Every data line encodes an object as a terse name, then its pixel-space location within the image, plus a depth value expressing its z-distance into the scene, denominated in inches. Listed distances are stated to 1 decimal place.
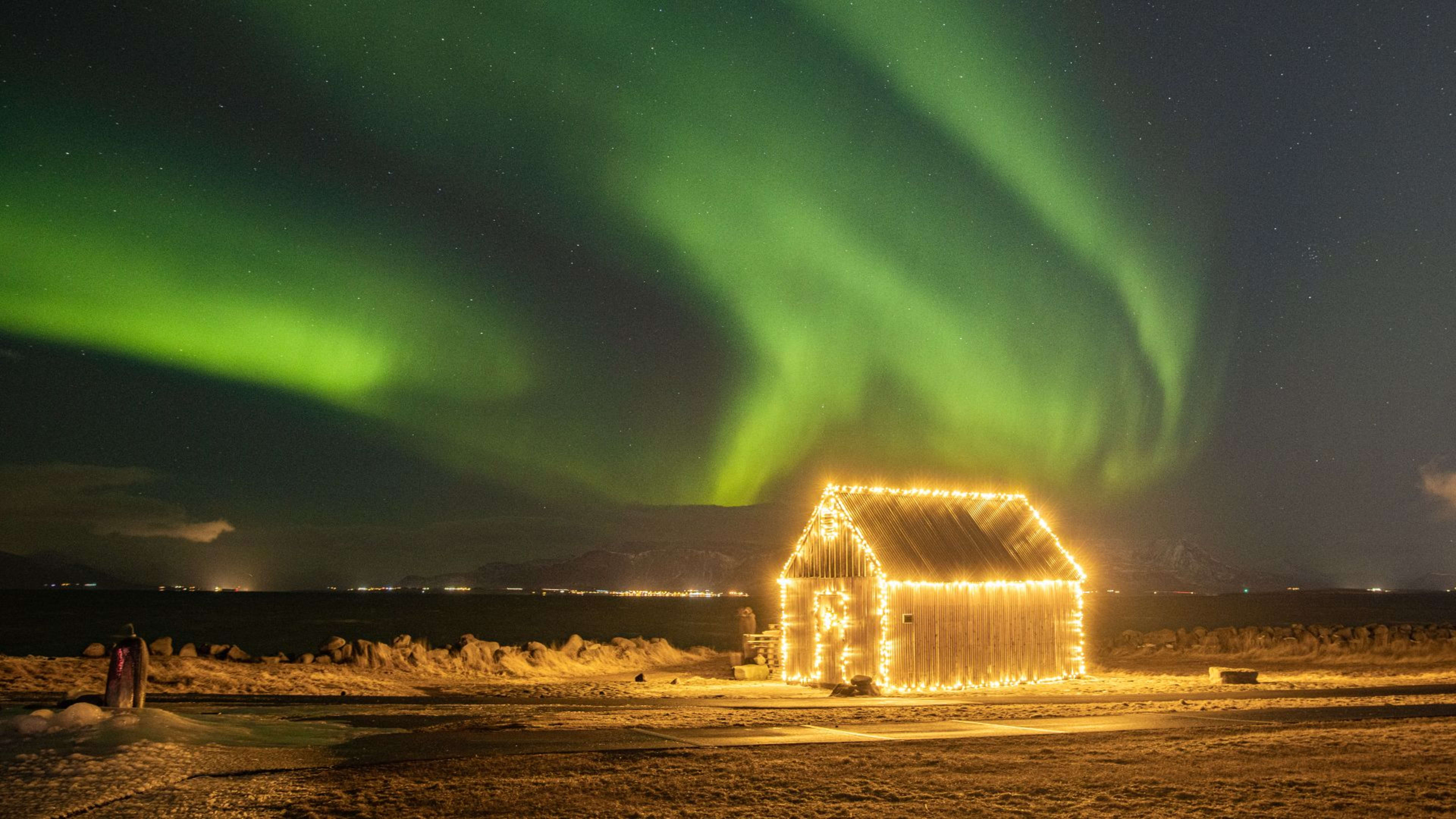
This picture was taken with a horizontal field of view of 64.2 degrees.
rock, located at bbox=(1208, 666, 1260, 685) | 1154.0
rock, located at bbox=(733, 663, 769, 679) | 1301.7
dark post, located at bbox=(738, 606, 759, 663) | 1437.0
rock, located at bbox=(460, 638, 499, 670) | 1412.4
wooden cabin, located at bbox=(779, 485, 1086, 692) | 1143.0
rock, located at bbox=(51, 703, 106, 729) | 613.3
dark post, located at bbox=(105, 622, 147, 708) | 688.4
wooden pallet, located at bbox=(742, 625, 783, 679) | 1301.7
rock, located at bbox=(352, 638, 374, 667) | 1363.2
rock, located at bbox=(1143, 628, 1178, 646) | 1862.7
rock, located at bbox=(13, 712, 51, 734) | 602.5
